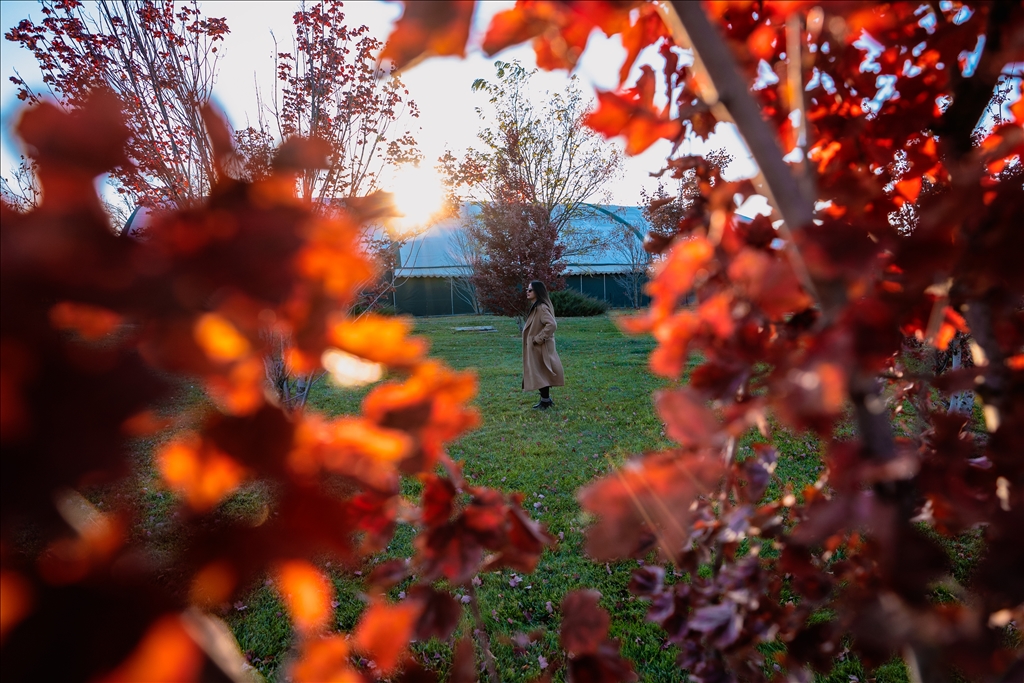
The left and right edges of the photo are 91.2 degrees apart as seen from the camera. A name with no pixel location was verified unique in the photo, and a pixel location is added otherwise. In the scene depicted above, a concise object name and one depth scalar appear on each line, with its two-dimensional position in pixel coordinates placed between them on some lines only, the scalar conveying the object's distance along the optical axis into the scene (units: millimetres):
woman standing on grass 7582
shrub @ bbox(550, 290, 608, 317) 23781
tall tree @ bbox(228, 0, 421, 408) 4301
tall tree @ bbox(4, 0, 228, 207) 3932
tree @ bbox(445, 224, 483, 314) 18672
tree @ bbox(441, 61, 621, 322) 14125
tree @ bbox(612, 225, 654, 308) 23281
